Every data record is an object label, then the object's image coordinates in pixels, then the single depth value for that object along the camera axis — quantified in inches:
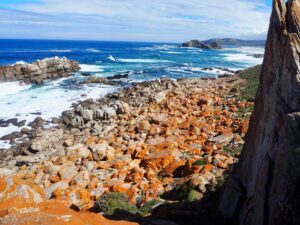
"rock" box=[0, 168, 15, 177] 479.0
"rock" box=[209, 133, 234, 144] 578.8
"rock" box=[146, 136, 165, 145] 599.9
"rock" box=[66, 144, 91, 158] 559.1
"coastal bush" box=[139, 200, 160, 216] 367.3
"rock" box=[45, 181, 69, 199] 435.6
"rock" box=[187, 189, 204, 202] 374.1
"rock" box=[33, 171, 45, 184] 475.0
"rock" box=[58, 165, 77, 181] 485.5
